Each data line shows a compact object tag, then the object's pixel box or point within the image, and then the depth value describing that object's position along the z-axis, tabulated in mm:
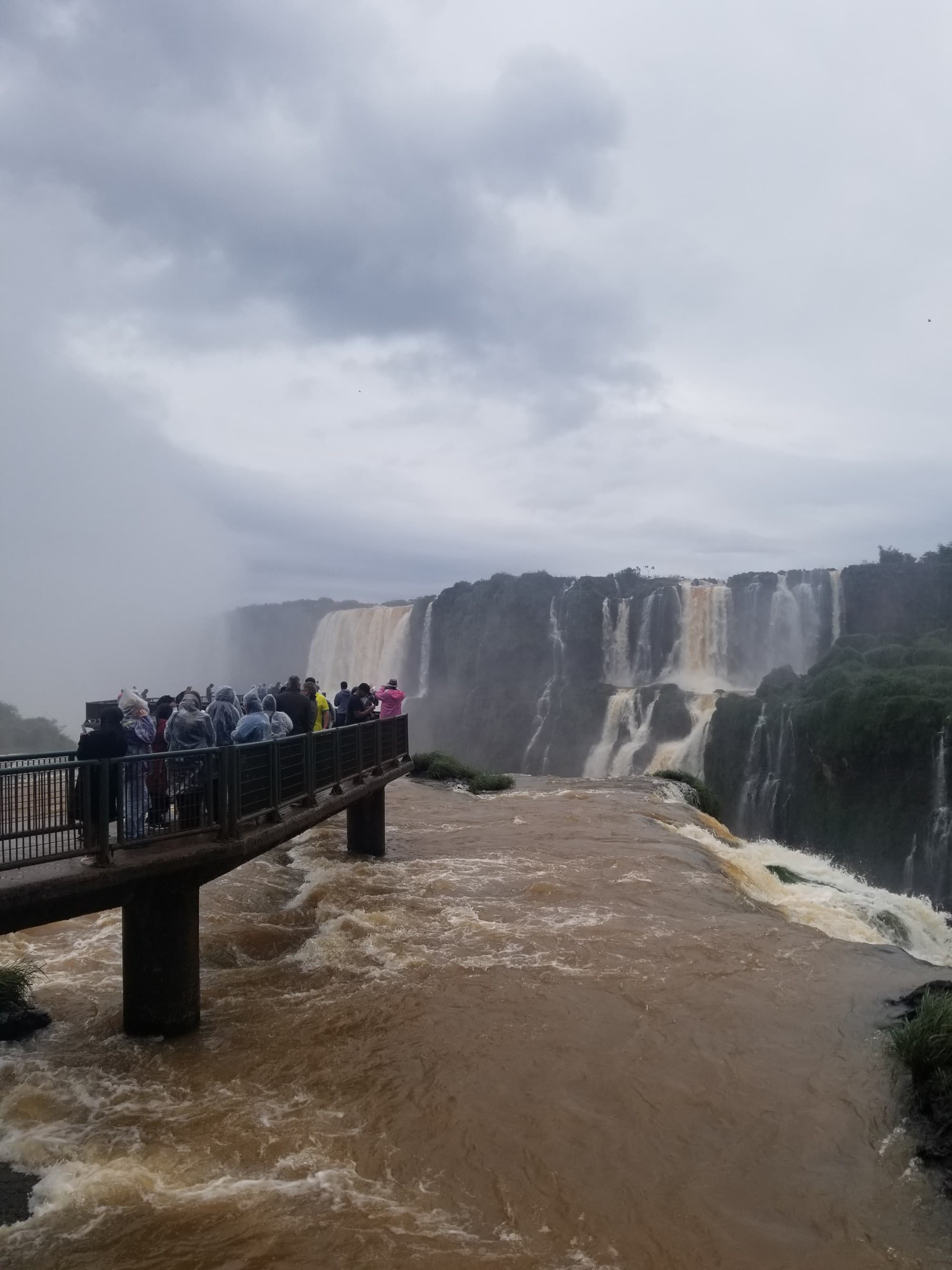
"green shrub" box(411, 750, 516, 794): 26297
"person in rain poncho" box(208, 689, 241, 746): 9742
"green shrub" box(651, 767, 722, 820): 28219
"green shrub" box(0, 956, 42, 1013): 7977
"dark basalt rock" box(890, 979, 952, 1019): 8594
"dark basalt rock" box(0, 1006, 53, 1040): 7668
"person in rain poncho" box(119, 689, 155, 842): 7234
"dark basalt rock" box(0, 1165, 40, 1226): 5242
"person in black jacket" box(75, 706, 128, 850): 7363
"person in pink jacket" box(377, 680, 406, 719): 16953
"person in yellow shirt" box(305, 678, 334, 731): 13211
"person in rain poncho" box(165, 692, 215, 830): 7832
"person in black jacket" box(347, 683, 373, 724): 15258
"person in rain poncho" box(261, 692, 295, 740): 10383
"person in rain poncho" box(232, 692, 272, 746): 9438
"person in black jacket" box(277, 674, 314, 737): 11797
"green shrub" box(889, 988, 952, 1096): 6660
